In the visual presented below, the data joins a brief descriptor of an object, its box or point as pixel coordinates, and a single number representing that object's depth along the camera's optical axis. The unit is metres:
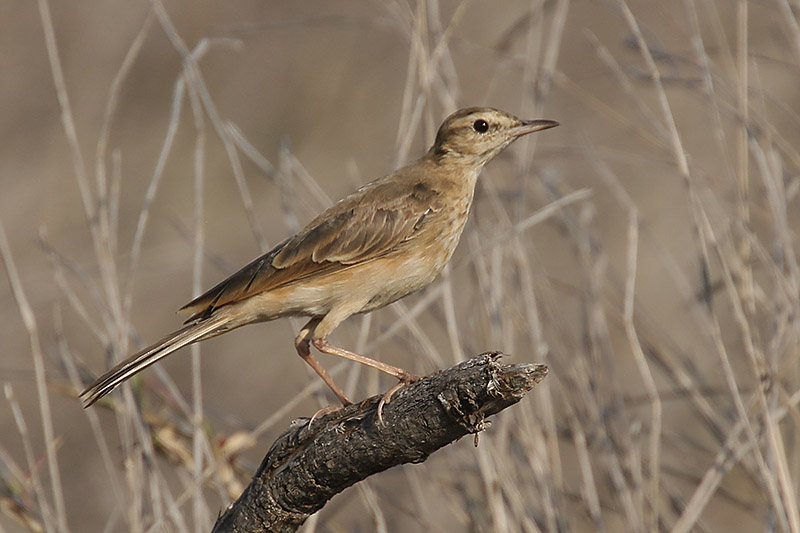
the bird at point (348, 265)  9.87
